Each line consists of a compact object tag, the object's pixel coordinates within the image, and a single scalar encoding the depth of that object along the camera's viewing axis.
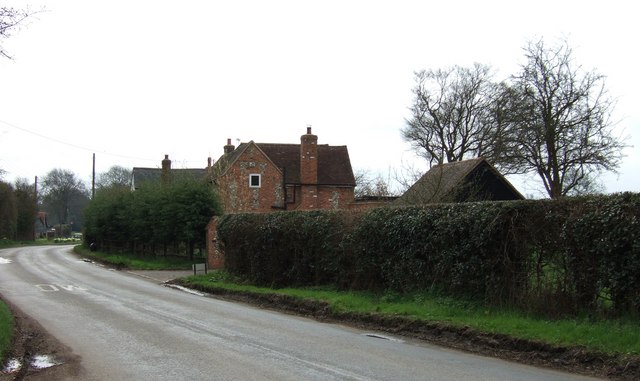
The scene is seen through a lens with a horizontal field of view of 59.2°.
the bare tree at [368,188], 33.79
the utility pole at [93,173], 57.34
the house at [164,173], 36.94
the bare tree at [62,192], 102.62
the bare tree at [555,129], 33.38
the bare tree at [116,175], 94.82
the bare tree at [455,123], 45.25
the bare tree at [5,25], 8.59
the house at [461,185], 23.83
